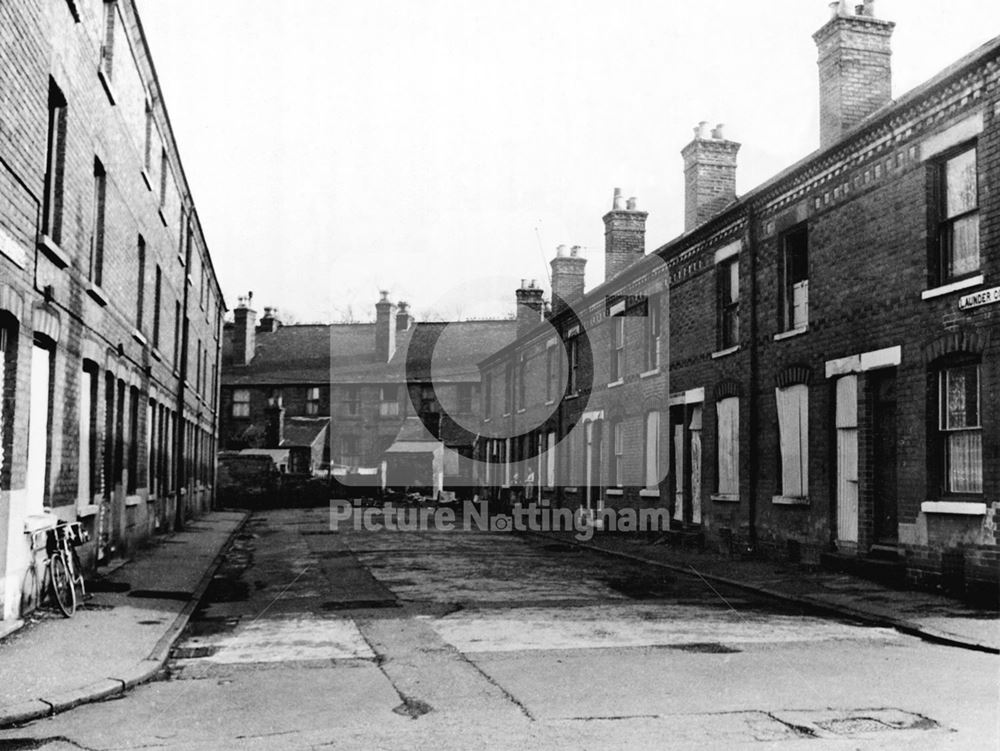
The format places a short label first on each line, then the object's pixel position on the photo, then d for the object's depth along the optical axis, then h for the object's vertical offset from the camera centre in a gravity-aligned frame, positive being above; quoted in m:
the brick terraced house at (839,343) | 12.84 +1.70
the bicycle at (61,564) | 11.03 -1.42
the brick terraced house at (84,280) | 10.23 +2.21
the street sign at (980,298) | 12.22 +1.83
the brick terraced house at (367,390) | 52.53 +2.98
